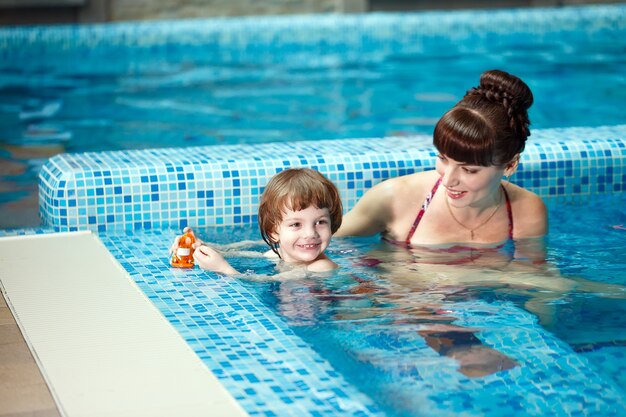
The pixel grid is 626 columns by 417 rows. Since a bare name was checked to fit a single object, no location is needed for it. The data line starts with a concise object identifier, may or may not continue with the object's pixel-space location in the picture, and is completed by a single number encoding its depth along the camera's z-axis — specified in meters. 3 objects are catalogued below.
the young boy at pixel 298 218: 3.90
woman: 4.48
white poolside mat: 2.75
